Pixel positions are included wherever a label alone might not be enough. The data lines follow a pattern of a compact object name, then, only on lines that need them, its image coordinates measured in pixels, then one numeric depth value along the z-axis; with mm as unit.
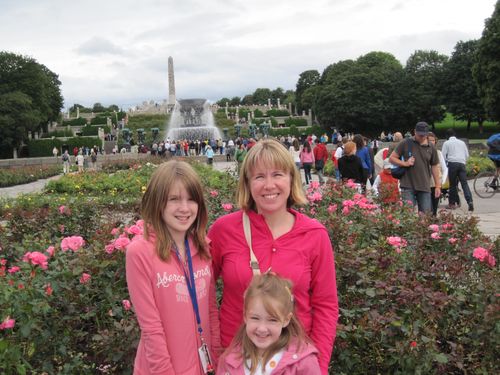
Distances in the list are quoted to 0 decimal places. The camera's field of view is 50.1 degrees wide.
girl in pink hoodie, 2082
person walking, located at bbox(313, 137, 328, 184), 16641
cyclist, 11922
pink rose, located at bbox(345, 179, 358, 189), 7223
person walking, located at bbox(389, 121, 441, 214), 7184
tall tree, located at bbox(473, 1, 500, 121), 38812
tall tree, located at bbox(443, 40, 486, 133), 50719
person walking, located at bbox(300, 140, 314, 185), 16328
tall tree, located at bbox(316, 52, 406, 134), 55594
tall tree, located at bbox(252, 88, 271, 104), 124719
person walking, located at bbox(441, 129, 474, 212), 10500
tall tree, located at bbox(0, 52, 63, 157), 49250
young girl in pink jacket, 2014
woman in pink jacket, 2209
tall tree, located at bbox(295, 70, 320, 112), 91112
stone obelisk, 84950
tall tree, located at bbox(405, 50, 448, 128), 54375
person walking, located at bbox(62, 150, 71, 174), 28184
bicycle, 12578
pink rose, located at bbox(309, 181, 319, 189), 6801
